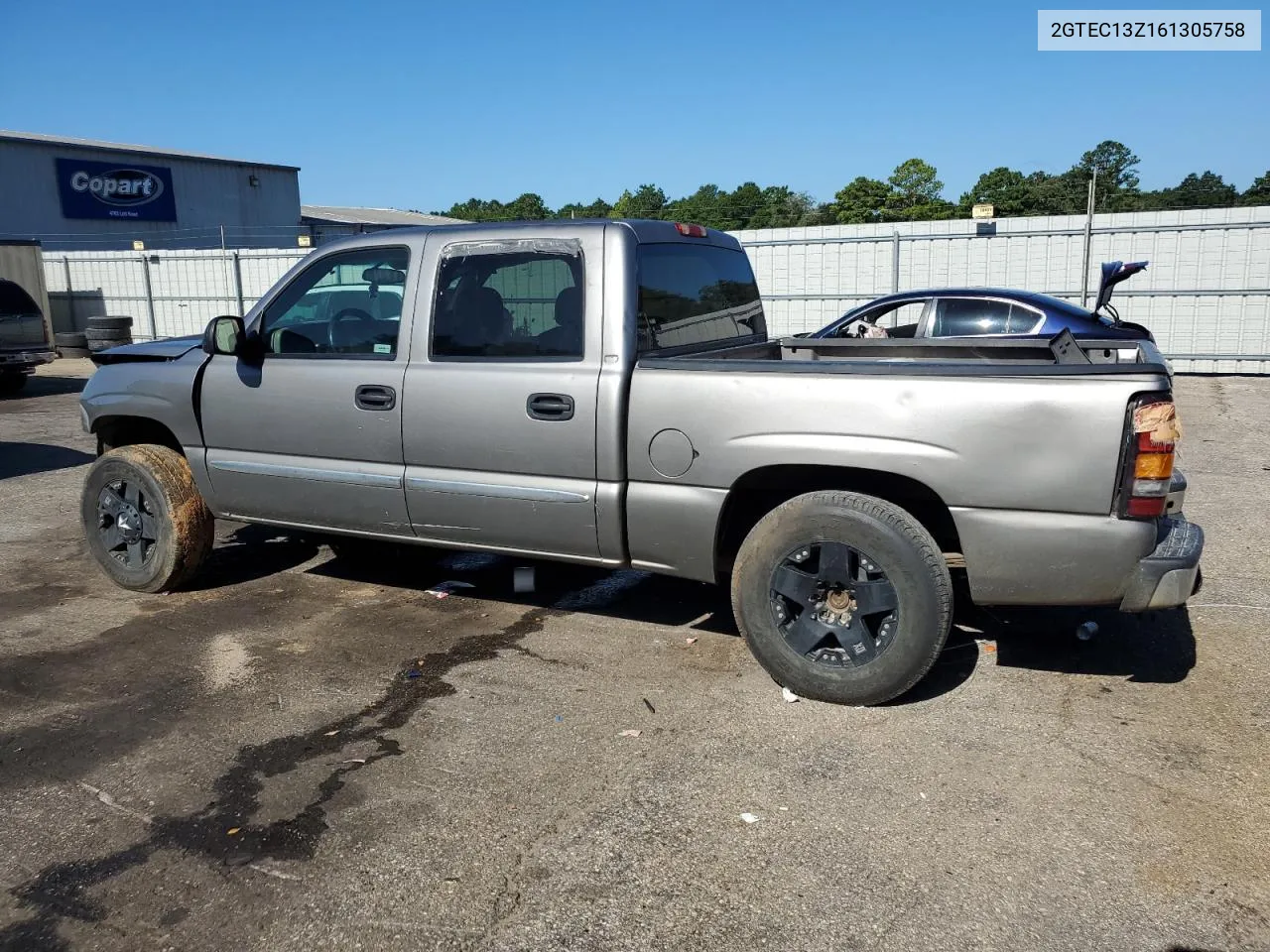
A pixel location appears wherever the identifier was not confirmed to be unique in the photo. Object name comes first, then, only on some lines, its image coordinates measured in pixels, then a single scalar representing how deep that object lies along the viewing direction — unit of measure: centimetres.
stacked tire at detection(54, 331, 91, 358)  2248
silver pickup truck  369
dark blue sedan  954
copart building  3075
